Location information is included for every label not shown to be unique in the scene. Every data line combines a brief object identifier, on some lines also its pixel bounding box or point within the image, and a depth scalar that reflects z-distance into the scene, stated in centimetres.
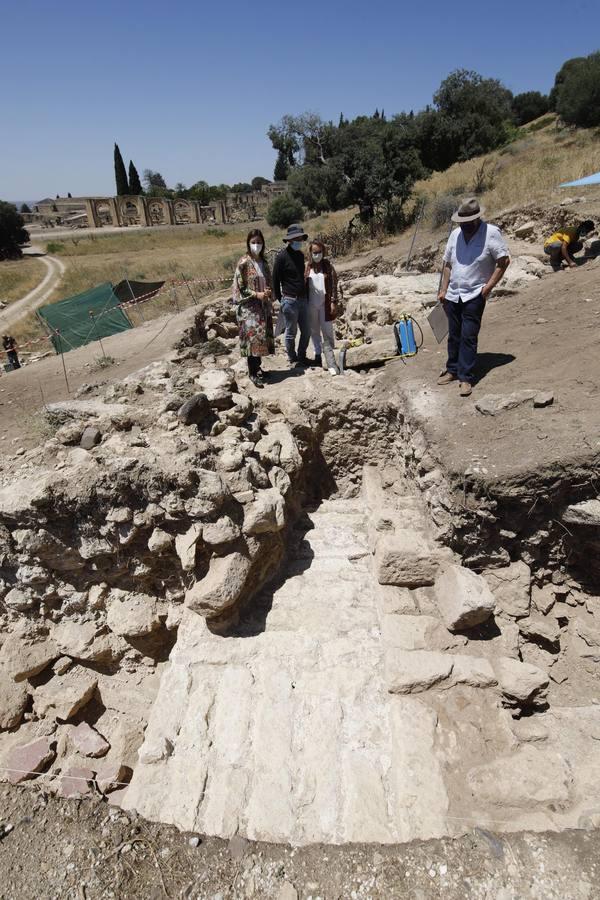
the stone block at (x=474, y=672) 317
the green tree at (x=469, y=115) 2495
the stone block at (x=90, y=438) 437
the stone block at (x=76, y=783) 334
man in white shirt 423
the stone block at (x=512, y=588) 365
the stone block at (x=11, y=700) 399
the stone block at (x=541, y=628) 360
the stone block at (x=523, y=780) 267
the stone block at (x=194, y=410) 457
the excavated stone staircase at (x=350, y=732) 272
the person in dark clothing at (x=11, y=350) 1224
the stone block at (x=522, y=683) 310
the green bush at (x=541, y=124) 3092
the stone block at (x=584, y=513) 349
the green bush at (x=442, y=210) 1419
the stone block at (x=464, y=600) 335
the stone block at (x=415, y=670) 316
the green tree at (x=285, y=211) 2928
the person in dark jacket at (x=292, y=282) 539
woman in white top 568
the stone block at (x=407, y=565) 385
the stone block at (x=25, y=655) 405
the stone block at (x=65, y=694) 396
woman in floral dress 553
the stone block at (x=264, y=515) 388
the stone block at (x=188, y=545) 374
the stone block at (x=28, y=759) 359
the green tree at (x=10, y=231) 3572
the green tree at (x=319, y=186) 1888
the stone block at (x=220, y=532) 376
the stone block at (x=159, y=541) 384
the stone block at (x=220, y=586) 354
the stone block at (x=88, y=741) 371
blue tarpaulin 842
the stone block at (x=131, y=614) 396
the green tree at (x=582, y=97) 2373
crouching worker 812
